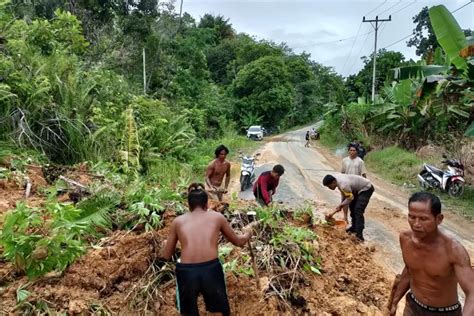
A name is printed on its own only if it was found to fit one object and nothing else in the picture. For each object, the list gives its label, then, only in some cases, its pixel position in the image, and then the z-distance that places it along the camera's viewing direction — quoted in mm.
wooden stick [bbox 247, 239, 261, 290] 4418
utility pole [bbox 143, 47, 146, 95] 18712
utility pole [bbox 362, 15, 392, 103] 30469
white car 37594
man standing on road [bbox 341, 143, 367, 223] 8188
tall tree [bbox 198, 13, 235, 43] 54844
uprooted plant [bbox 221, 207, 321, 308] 4582
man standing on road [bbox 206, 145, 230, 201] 7816
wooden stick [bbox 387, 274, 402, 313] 3541
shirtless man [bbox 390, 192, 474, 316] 2908
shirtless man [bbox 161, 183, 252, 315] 3590
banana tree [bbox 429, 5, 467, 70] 10492
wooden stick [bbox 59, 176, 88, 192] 6136
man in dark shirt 7335
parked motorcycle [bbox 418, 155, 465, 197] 11297
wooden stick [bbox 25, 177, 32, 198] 6118
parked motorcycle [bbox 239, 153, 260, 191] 12692
